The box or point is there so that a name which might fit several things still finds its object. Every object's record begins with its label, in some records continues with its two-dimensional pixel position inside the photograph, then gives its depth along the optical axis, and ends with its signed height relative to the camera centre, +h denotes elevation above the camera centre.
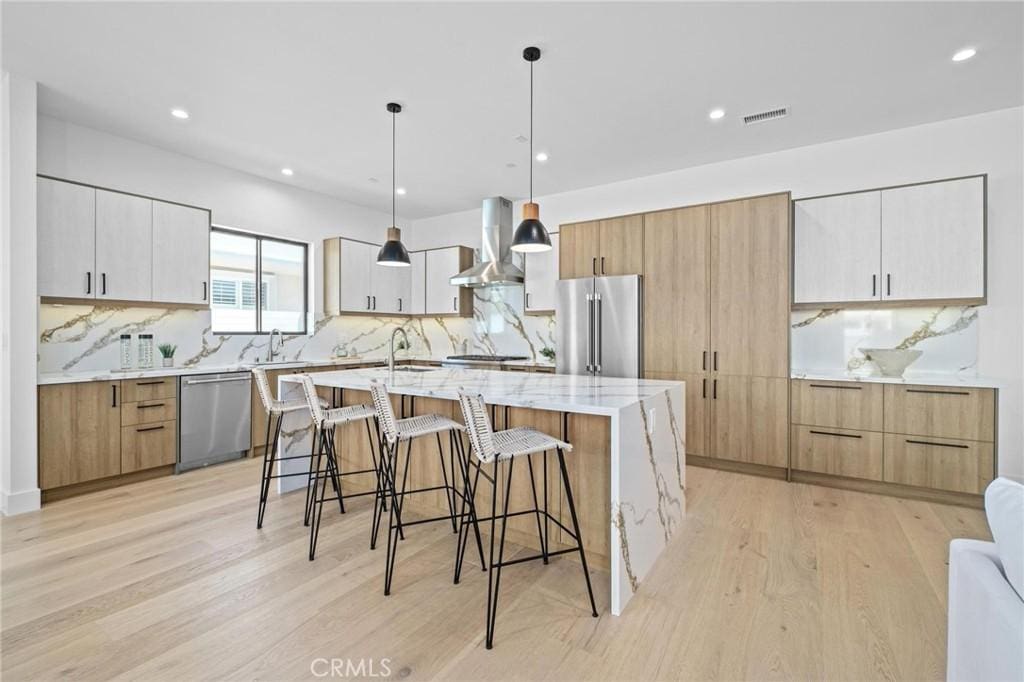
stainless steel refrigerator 4.49 +0.10
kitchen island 2.06 -0.56
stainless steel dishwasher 4.01 -0.76
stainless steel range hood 5.22 +1.08
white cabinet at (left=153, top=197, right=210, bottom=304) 4.06 +0.73
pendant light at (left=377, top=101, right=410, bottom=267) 3.57 +0.64
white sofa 1.02 -0.62
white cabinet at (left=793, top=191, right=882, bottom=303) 3.68 +0.73
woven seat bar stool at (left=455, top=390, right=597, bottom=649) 1.90 -0.48
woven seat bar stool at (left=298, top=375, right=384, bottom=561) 2.62 -0.57
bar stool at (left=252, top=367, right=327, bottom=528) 2.93 -0.47
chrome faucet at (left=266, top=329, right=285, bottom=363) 5.15 -0.14
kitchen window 4.82 +0.57
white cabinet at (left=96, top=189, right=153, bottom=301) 3.72 +0.72
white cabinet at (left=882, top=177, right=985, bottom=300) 3.35 +0.73
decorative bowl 3.49 -0.16
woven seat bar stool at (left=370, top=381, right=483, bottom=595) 2.24 -0.49
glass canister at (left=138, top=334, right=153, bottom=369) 4.08 -0.16
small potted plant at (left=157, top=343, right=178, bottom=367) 4.24 -0.17
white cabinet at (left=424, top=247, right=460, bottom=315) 6.18 +0.72
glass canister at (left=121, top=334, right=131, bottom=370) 4.04 -0.16
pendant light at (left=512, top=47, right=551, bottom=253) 2.84 +0.64
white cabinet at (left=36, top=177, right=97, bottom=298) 3.40 +0.72
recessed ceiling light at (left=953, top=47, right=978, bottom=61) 2.74 +1.70
